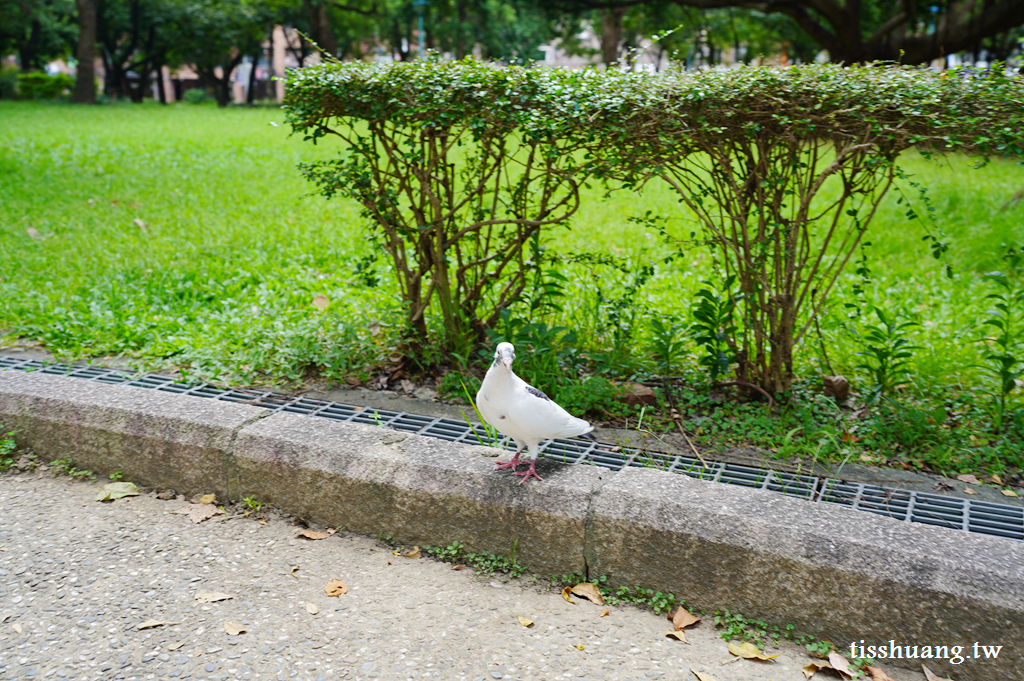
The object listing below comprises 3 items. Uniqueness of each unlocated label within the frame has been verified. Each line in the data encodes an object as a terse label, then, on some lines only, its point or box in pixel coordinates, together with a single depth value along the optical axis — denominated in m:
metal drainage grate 2.97
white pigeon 2.78
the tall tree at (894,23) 12.45
